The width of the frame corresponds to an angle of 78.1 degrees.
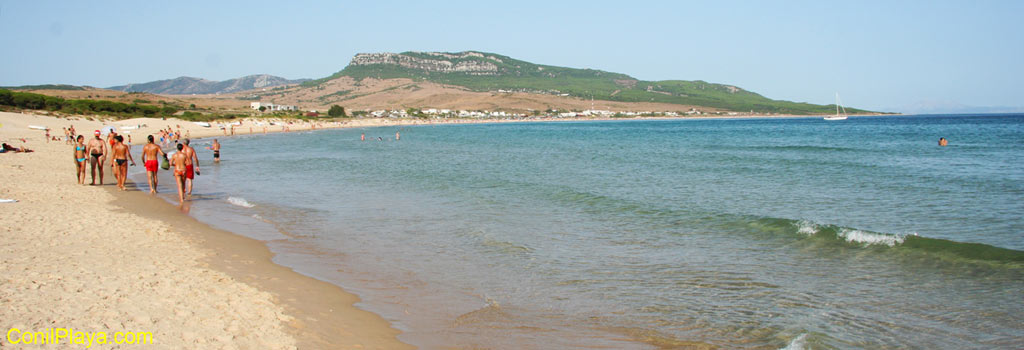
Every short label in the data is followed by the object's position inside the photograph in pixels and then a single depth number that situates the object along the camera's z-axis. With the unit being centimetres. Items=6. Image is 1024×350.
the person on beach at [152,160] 1567
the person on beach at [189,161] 1492
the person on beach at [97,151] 1620
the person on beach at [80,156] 1705
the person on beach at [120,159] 1602
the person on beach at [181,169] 1472
